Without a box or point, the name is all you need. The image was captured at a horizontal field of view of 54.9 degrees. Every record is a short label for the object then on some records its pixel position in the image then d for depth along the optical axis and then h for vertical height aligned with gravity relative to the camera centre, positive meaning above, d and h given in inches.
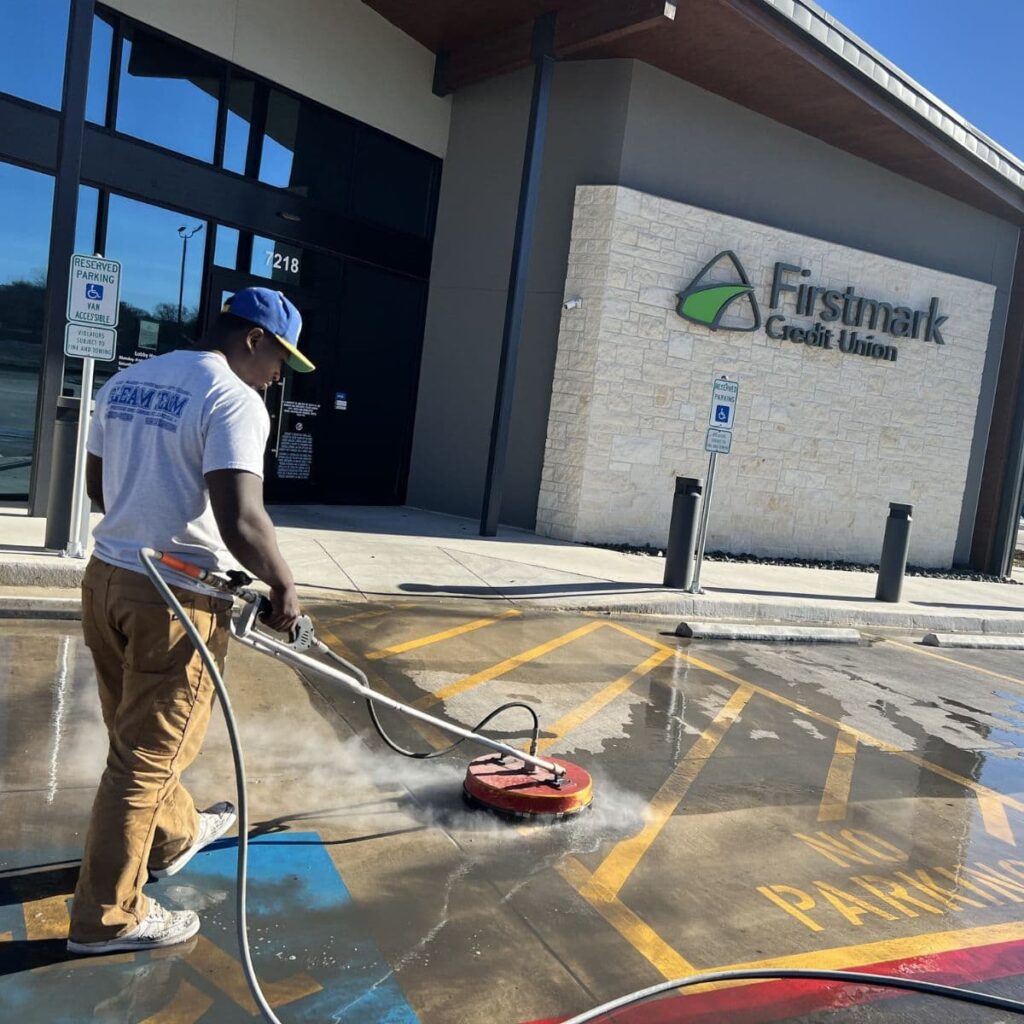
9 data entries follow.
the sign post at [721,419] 417.4 +18.4
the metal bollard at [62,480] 323.3 -32.5
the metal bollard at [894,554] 478.0 -33.3
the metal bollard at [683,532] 419.8 -31.8
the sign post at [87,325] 314.5 +19.0
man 115.8 -22.1
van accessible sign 313.1 +30.0
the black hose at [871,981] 129.0 -66.1
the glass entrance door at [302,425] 528.1 -8.1
